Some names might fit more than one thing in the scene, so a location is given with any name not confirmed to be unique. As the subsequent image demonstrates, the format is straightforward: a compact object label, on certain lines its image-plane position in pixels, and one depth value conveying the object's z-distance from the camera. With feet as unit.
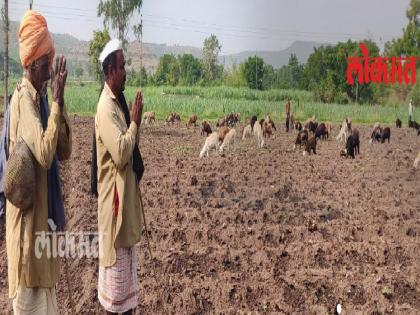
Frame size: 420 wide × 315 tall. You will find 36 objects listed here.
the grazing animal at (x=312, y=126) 49.34
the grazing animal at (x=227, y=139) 39.13
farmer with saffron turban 7.72
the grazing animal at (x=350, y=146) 37.58
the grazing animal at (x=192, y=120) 61.87
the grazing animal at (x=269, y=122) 49.41
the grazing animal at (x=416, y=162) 34.09
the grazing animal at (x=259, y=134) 42.89
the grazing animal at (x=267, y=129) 48.62
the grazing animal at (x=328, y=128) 49.14
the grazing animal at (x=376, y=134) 47.37
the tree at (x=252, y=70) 128.65
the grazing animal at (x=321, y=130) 47.47
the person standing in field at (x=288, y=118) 54.08
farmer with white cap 9.06
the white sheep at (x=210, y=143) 36.73
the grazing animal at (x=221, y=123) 57.61
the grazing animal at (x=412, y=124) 58.98
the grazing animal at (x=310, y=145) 38.78
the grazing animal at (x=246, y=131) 46.42
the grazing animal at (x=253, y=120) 48.88
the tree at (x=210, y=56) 162.52
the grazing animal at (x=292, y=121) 57.13
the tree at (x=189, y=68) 166.00
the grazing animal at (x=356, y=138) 37.60
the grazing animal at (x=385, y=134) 47.11
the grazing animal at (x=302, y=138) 40.42
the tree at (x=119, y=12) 110.93
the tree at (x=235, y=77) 131.64
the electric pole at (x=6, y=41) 40.85
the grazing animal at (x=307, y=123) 49.44
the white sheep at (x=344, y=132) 45.98
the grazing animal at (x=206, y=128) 49.32
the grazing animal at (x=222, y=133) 40.49
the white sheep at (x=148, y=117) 62.59
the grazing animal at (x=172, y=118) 64.74
